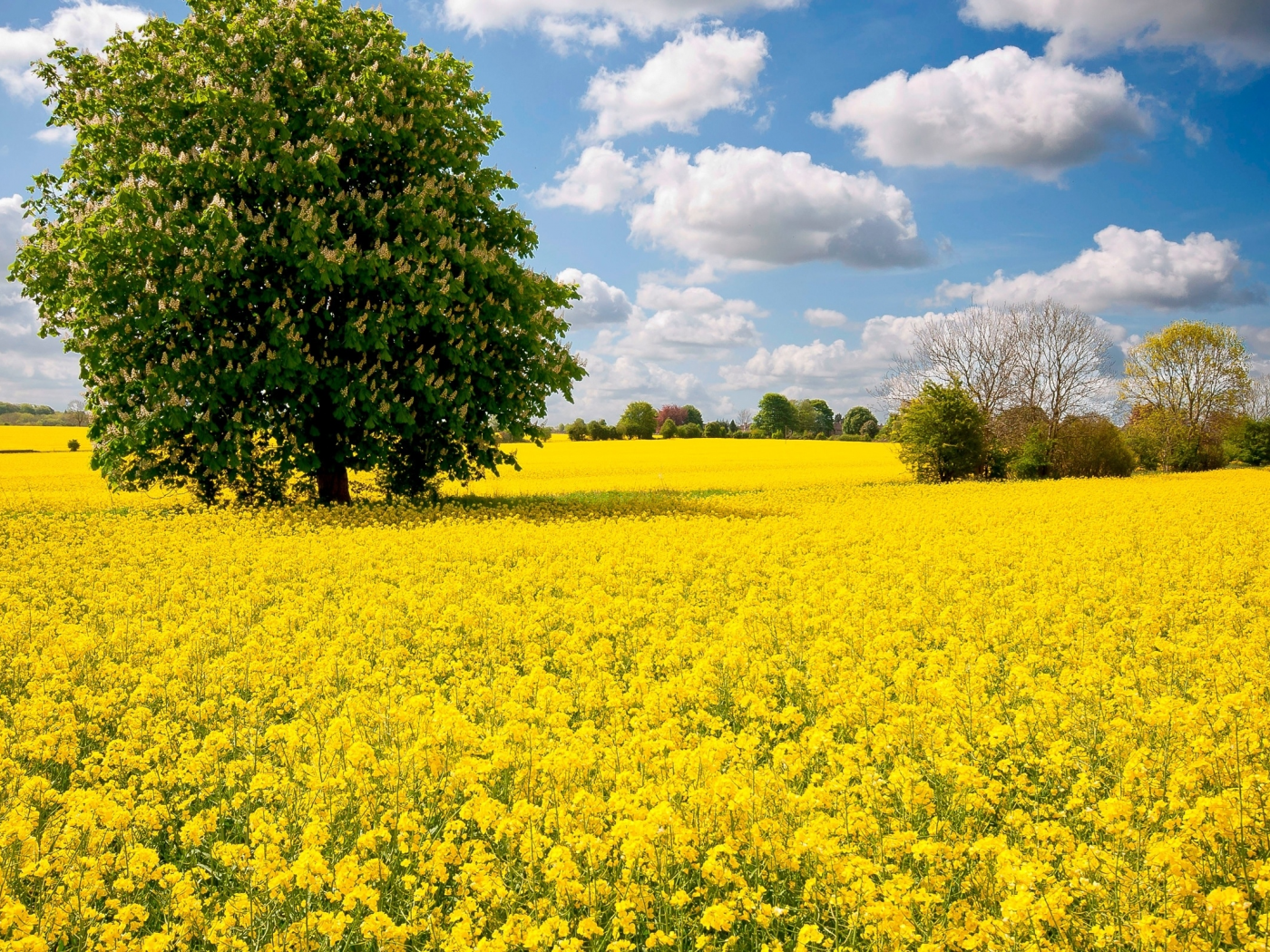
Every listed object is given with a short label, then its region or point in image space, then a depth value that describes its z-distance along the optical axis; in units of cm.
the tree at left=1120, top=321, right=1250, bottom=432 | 5409
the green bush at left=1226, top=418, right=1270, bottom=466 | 5509
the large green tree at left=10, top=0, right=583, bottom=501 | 1802
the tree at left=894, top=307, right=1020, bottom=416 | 4425
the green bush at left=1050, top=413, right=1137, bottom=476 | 4050
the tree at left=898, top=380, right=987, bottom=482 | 3703
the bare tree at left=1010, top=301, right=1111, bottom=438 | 4409
